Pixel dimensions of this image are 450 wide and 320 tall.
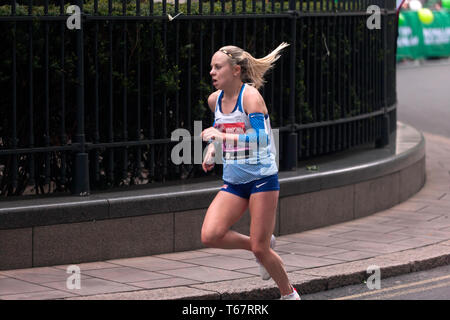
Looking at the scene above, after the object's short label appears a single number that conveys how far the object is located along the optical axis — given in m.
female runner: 12.54
